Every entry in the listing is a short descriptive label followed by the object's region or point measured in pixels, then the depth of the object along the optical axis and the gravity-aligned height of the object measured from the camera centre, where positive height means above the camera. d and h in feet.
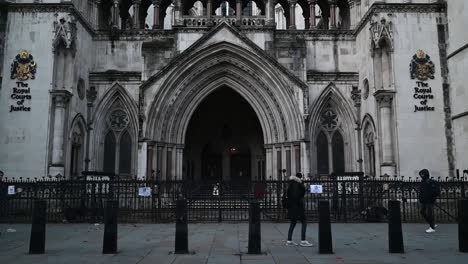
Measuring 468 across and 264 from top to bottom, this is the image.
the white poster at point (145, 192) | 57.21 -0.86
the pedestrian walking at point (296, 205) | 36.83 -1.71
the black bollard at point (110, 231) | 33.06 -3.50
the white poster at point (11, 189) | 56.03 -0.45
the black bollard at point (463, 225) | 33.06 -3.06
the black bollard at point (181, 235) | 32.94 -3.77
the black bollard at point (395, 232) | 32.63 -3.51
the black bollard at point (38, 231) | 33.14 -3.48
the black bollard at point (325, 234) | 32.76 -3.69
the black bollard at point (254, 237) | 32.48 -3.87
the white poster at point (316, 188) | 57.41 -0.35
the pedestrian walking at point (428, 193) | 46.62 -0.84
